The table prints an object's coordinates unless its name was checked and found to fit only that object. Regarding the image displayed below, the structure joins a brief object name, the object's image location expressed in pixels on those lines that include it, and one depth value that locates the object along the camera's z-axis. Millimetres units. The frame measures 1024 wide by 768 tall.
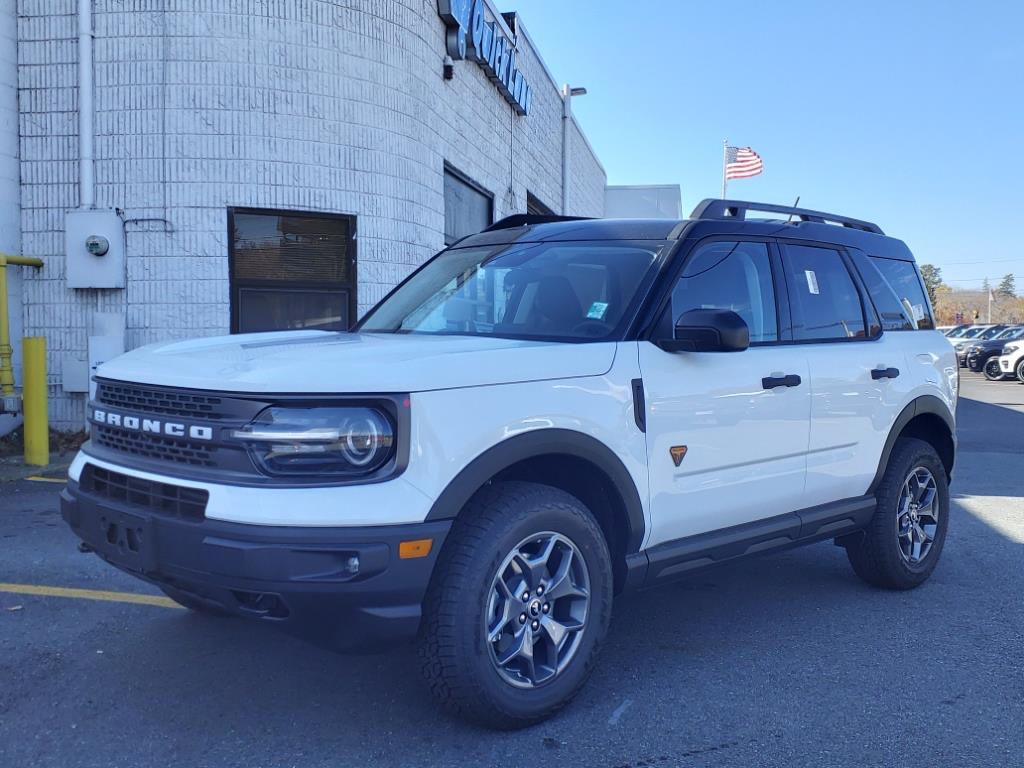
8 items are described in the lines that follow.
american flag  28125
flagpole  29797
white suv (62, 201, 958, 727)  2812
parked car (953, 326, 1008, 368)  36259
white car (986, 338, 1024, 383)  26750
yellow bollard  8172
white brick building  9148
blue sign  11672
